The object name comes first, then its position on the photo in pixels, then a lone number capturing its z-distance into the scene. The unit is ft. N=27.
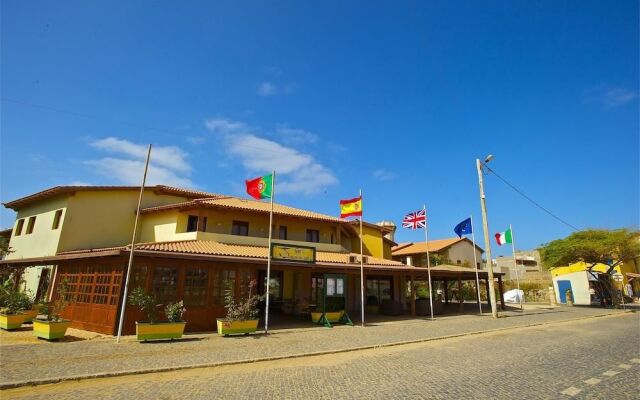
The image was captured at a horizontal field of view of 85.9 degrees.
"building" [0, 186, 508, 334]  45.09
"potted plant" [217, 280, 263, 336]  43.45
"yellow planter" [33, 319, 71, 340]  37.04
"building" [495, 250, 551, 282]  173.80
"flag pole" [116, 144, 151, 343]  37.76
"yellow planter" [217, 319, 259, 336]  43.21
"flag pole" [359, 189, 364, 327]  56.49
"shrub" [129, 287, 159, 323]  38.91
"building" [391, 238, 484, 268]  138.00
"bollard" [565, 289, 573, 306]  112.90
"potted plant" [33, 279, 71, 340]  37.14
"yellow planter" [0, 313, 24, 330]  45.32
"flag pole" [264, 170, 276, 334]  46.51
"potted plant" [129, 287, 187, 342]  37.70
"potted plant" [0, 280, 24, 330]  45.50
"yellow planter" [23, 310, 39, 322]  49.54
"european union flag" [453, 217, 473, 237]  79.41
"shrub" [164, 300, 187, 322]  39.76
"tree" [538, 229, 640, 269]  94.07
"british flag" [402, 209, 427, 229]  67.36
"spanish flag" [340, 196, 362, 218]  58.42
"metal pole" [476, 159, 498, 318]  71.77
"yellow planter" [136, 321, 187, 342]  37.45
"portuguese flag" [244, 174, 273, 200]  51.98
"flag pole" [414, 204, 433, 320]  67.01
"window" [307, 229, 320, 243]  78.54
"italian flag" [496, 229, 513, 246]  93.86
